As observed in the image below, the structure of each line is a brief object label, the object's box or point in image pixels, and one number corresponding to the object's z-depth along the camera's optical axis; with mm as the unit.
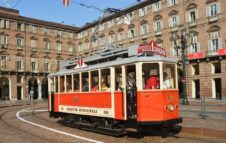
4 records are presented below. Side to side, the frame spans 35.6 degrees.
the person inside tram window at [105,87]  13020
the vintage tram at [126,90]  11445
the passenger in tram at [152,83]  11586
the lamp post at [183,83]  31594
